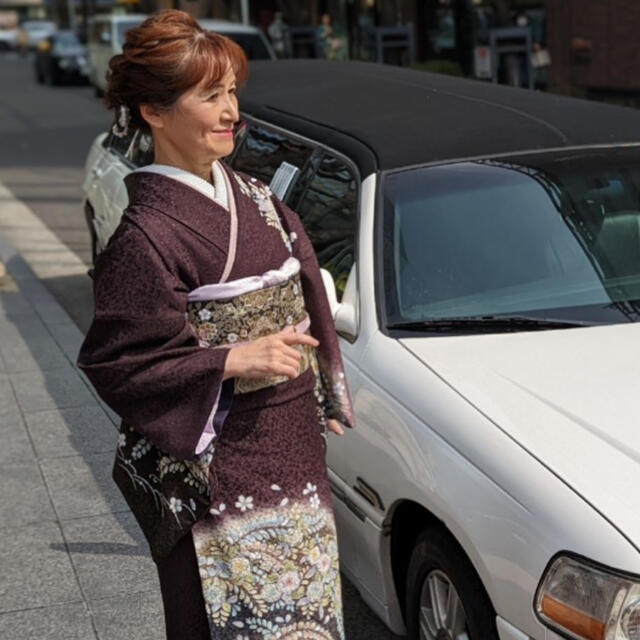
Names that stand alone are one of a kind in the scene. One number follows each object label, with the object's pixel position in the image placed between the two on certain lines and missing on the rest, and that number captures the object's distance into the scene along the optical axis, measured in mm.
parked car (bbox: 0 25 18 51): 60772
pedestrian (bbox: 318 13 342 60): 23812
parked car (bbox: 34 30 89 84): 31047
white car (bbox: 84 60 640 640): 2510
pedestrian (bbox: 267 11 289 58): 25469
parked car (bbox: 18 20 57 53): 53562
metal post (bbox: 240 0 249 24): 25766
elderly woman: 2230
